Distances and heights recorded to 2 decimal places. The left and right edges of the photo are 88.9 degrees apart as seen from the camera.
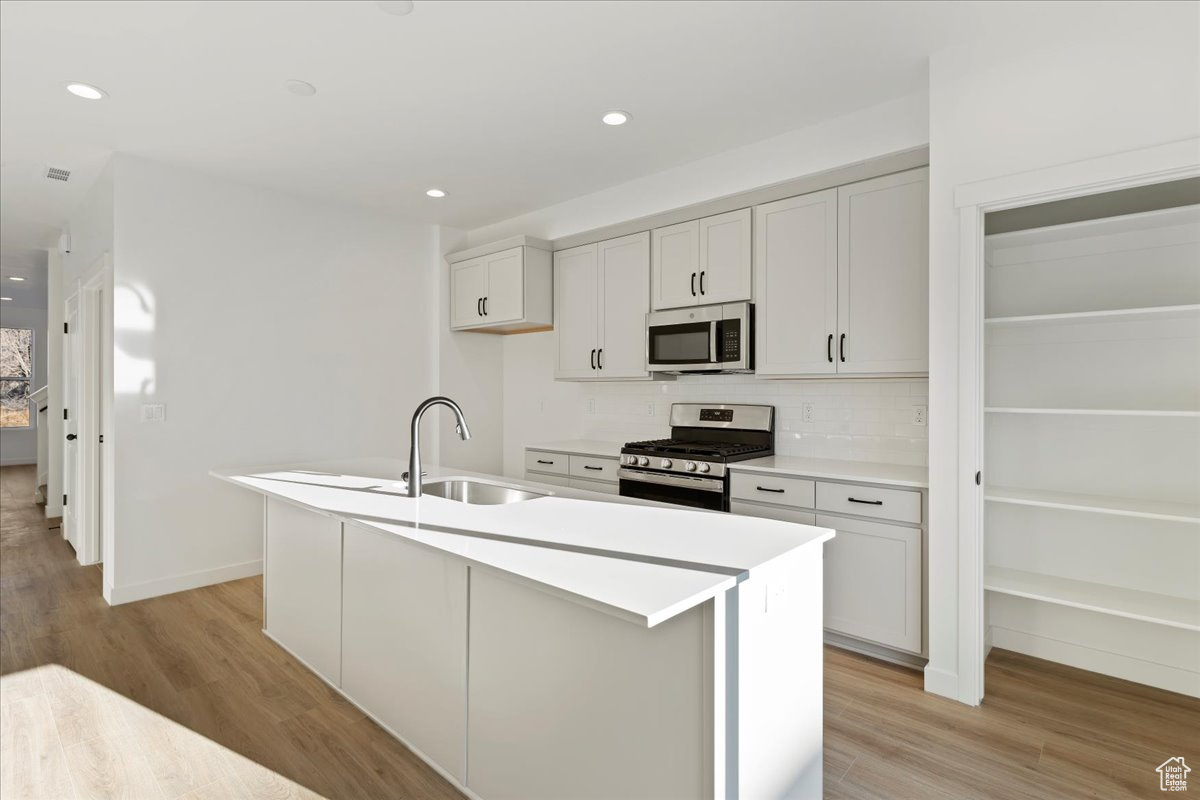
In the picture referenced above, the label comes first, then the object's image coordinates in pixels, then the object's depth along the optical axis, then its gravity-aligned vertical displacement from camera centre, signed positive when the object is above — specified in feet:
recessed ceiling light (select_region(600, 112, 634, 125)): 10.50 +4.93
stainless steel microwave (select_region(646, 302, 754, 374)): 11.41 +1.22
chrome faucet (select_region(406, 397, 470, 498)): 7.83 -0.74
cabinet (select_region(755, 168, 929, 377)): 9.45 +2.03
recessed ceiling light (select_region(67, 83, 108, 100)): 9.45 +4.86
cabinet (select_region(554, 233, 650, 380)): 13.26 +2.12
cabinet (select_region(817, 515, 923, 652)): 8.86 -2.73
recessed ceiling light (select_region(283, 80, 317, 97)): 9.30 +4.83
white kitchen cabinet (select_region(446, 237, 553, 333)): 14.85 +2.81
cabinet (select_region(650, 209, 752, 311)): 11.48 +2.76
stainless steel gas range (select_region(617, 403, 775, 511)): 10.90 -0.97
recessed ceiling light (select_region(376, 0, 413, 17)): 7.36 +4.79
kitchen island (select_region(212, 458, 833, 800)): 4.53 -2.16
